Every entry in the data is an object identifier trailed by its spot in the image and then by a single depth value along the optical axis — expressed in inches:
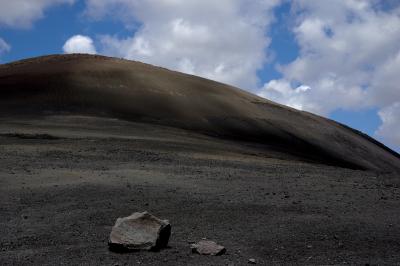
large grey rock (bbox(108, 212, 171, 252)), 298.8
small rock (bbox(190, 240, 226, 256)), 295.4
